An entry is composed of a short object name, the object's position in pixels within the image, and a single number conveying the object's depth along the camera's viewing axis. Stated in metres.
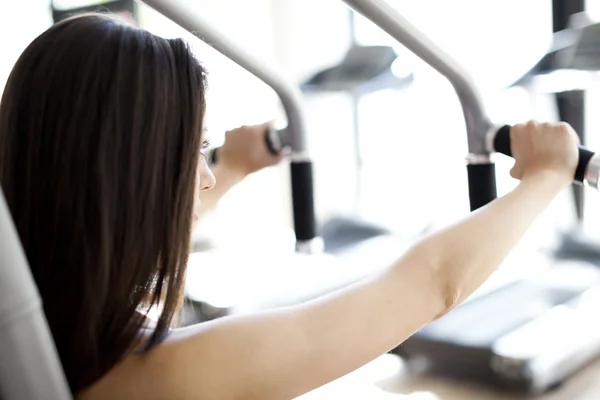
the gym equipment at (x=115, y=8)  2.42
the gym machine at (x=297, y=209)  0.50
